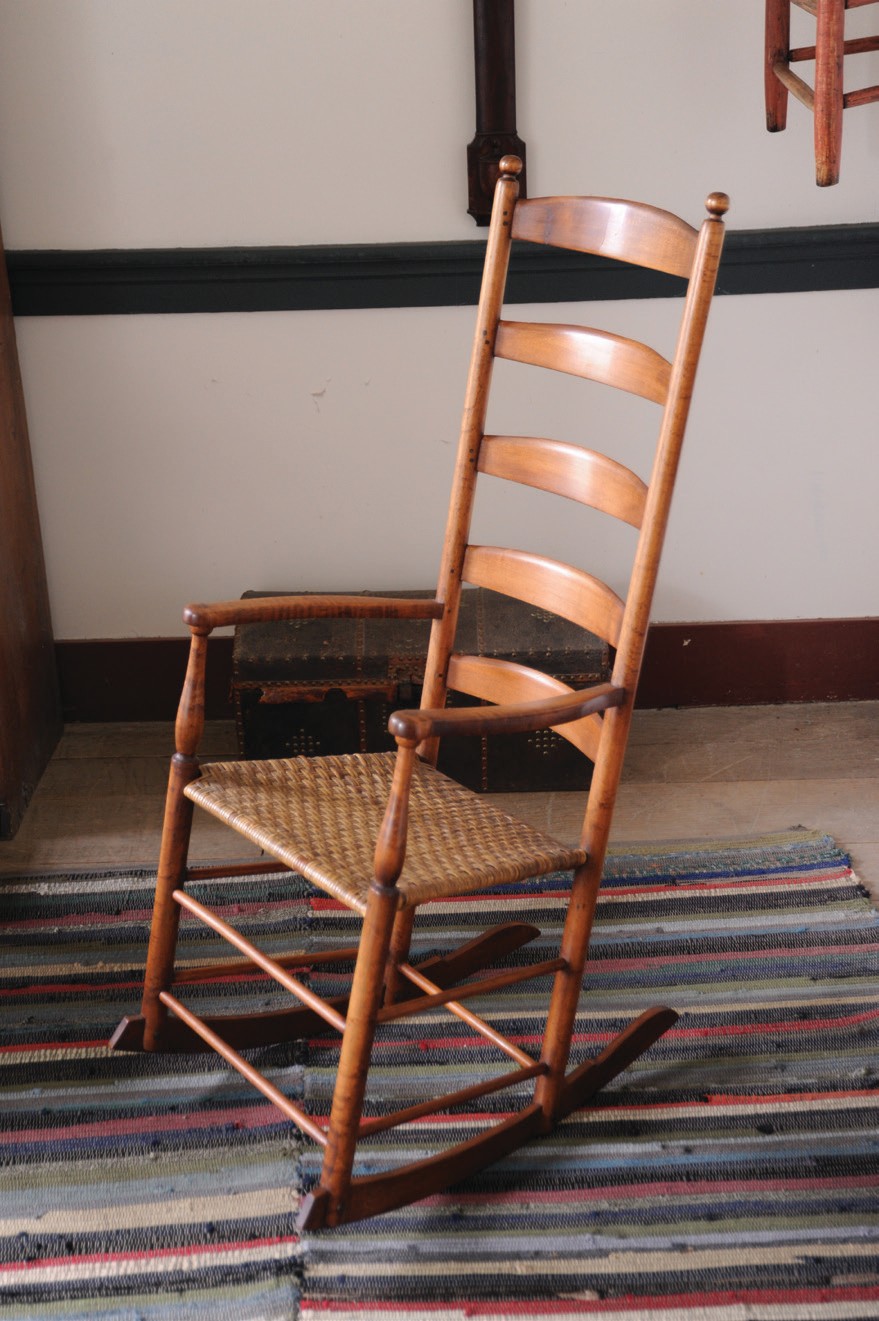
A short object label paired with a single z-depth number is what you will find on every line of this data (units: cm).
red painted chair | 199
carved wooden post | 246
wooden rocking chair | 150
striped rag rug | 154
